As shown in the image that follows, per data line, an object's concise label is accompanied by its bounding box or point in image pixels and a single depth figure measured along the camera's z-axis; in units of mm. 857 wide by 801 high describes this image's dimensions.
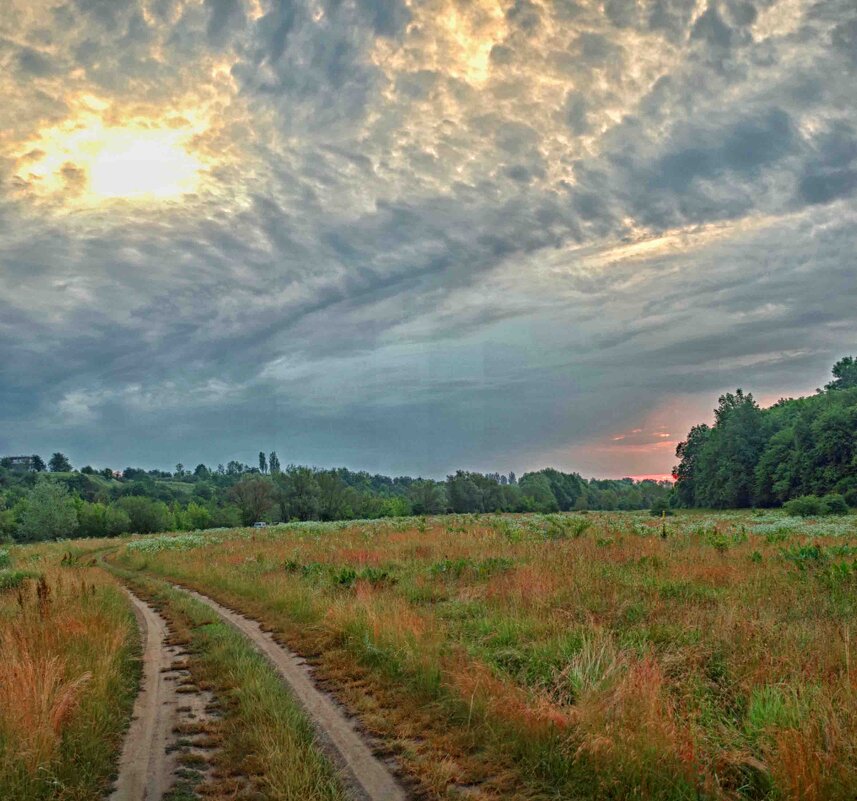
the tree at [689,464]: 114688
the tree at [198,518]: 106638
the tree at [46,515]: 83375
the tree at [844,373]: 128625
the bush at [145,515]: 97625
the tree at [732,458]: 95500
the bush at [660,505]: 100088
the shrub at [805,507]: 58469
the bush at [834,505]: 57938
